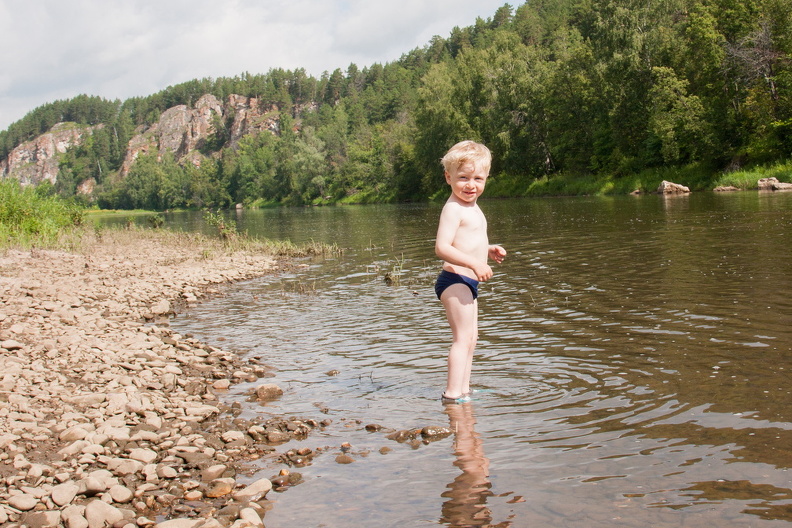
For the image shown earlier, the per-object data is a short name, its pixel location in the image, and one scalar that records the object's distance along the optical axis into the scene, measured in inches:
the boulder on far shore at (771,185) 1494.8
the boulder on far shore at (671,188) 1798.7
